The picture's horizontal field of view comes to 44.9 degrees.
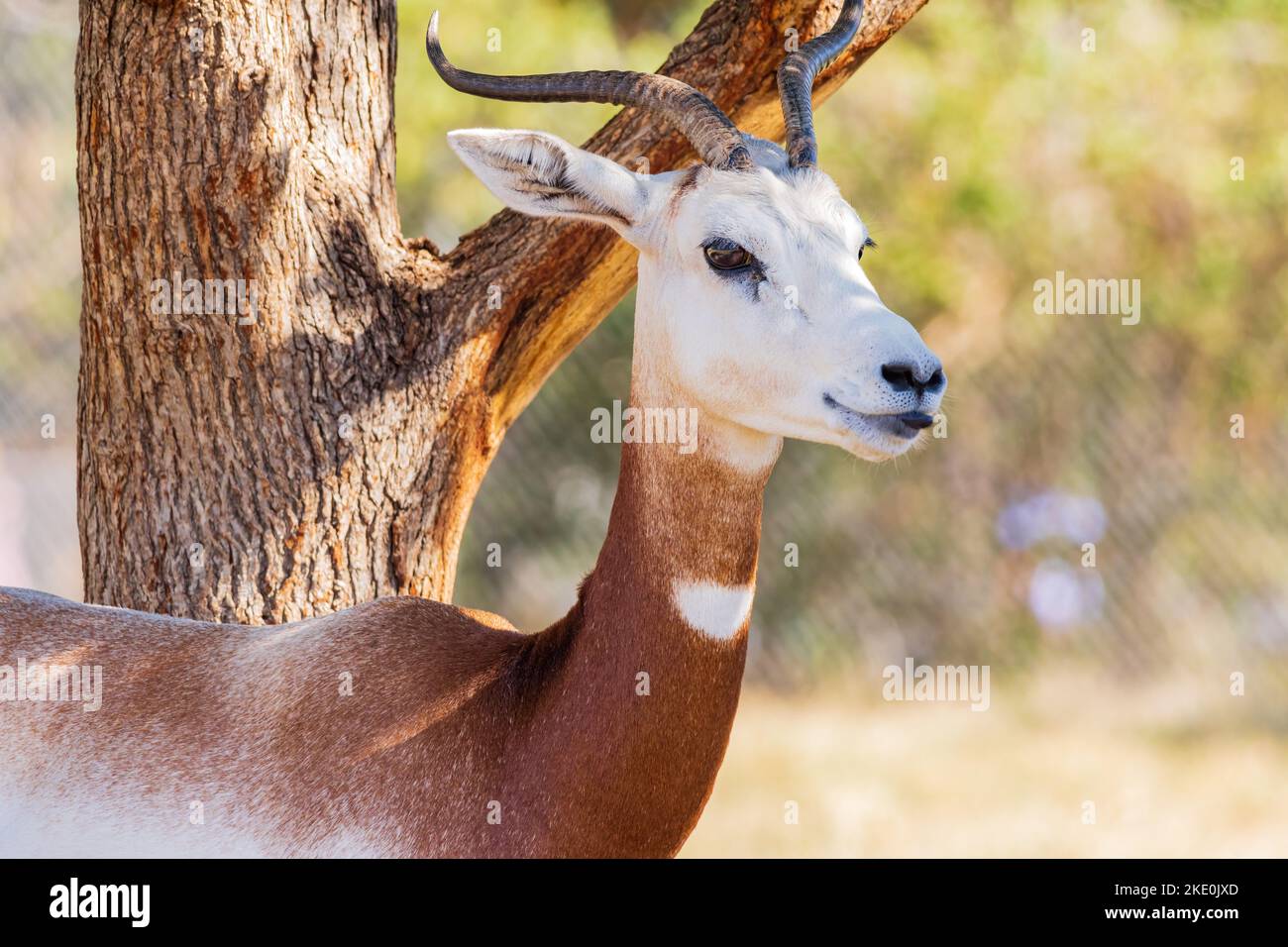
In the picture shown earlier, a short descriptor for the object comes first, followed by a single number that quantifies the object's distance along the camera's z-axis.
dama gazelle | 3.51
